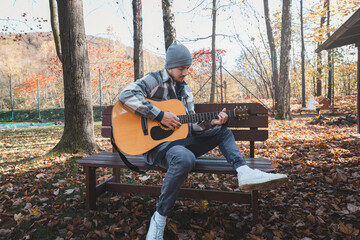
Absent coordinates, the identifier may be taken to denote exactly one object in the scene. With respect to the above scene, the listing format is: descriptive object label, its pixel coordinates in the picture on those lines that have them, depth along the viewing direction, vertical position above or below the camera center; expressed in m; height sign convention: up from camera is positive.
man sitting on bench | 2.07 -0.27
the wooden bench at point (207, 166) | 2.37 -0.53
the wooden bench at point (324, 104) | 14.15 +0.09
